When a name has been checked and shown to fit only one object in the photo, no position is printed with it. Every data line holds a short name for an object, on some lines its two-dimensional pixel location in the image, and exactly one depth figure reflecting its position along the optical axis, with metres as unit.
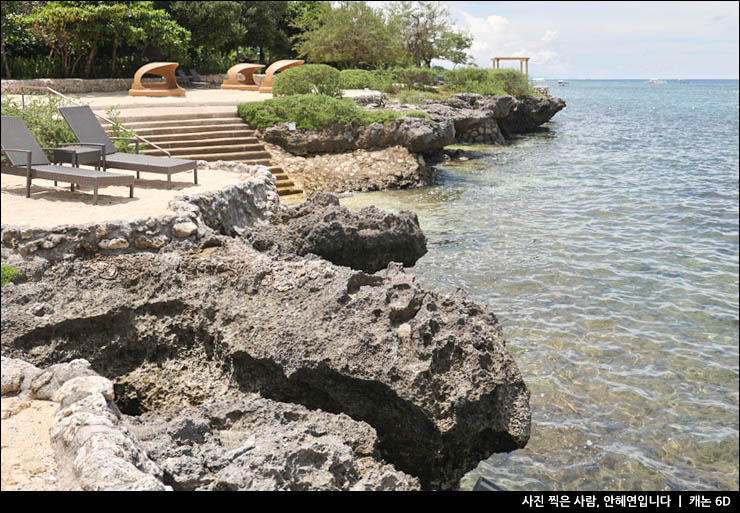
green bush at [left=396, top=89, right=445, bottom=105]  25.97
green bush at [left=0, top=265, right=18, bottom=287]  5.81
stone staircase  16.59
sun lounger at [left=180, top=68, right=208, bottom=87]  31.36
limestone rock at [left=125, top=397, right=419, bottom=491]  3.71
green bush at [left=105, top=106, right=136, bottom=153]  12.48
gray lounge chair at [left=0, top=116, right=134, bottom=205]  7.62
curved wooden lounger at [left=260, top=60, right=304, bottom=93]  25.99
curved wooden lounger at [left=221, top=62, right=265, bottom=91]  27.43
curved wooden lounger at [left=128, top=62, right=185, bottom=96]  23.78
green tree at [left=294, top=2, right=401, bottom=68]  32.41
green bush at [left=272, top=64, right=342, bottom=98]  21.52
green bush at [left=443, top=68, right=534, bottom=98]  32.28
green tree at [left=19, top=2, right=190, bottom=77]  23.50
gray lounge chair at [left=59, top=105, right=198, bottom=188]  9.28
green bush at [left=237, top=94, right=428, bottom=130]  19.00
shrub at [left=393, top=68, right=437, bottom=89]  31.75
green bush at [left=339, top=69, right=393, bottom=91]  26.94
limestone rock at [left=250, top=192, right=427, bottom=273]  8.92
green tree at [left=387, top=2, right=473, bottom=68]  37.94
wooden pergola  44.12
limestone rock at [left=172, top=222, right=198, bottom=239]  6.89
